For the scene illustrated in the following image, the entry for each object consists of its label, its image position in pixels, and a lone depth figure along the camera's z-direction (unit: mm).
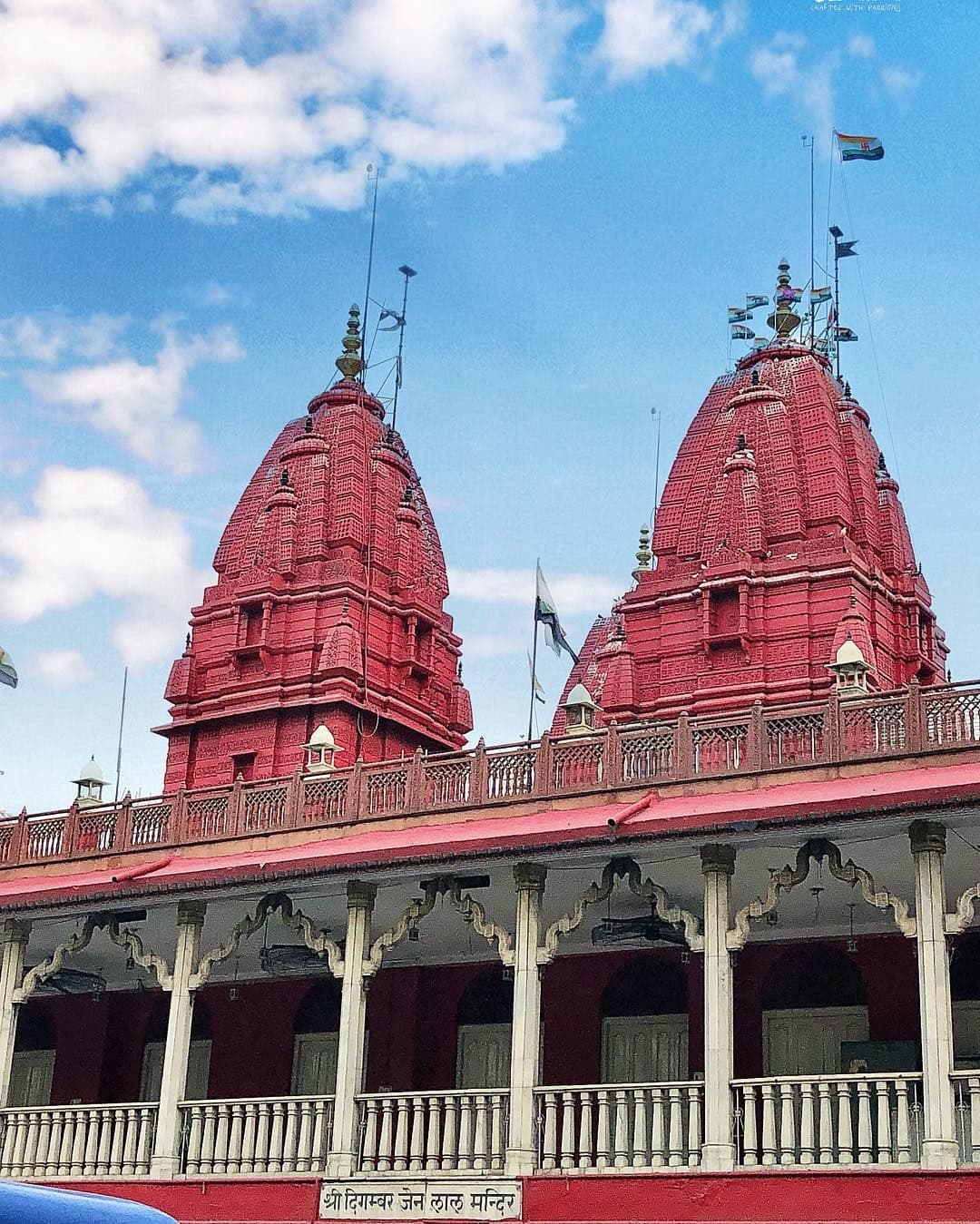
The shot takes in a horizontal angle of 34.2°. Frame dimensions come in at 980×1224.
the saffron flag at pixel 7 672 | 28062
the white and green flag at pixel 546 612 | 25953
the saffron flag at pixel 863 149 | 35781
